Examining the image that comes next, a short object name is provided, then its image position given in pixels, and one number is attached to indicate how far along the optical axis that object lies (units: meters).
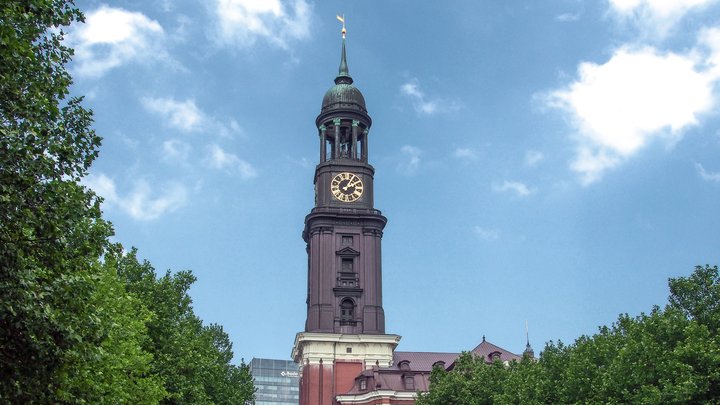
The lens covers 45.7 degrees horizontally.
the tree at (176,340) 49.84
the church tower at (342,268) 106.00
